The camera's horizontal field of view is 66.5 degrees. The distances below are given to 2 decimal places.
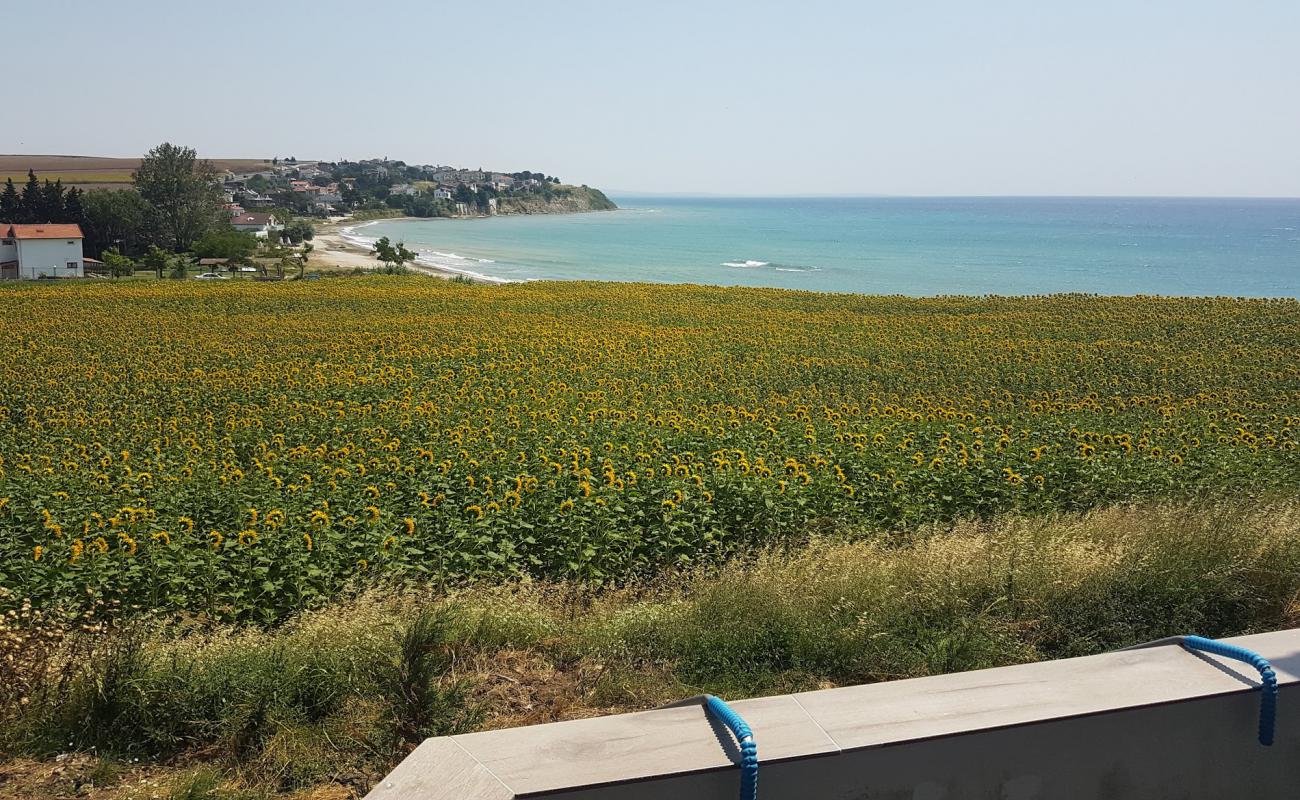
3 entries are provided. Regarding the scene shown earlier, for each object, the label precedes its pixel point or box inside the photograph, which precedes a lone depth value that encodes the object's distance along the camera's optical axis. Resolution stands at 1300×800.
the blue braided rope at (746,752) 3.11
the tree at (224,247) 72.94
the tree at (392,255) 54.66
